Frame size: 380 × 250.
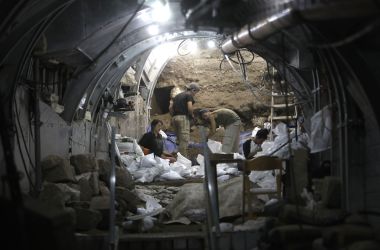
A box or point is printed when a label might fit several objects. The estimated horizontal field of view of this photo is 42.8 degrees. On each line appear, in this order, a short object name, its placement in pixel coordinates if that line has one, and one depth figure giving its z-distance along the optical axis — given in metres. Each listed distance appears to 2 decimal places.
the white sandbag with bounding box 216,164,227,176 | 11.86
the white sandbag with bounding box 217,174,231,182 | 11.40
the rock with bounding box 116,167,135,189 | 10.49
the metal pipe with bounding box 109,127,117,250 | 6.95
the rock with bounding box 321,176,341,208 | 7.26
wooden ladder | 15.72
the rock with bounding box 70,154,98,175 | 9.80
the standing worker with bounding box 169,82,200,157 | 14.64
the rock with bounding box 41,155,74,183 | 8.62
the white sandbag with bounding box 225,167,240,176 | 11.89
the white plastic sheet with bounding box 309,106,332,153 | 8.12
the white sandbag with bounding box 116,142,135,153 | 14.08
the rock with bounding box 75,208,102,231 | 7.94
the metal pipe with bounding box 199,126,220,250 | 6.86
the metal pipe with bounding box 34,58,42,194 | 8.29
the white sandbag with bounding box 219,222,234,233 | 7.55
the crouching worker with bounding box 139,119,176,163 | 13.95
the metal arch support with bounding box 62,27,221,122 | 10.20
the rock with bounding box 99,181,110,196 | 9.71
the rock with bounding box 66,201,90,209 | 8.09
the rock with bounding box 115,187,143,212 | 9.38
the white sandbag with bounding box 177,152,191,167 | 14.10
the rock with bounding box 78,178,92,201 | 8.91
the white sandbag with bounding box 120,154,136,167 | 13.29
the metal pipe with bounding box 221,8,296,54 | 5.48
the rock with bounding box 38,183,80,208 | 7.71
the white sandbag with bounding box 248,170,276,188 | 10.38
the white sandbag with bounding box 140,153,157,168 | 12.72
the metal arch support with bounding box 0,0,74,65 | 6.66
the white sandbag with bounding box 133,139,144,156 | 13.93
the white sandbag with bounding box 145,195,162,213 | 9.84
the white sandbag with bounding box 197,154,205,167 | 13.60
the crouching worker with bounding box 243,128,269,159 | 11.78
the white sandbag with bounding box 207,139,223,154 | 14.92
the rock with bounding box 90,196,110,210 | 8.48
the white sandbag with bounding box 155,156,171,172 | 12.55
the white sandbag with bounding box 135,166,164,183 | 11.97
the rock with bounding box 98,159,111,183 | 10.53
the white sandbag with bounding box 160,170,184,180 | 11.85
